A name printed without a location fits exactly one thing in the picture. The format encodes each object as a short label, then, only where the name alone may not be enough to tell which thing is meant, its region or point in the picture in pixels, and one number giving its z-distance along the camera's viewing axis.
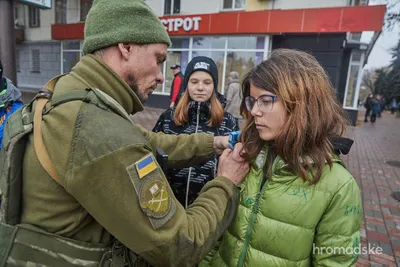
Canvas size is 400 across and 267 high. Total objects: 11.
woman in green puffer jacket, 1.26
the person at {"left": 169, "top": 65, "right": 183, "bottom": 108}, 7.60
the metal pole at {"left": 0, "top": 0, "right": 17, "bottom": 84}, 4.30
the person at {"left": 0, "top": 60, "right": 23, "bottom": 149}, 2.63
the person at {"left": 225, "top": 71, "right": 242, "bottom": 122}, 7.44
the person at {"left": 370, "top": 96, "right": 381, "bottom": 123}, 18.25
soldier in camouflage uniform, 0.92
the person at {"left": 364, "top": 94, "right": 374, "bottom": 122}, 18.50
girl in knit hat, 2.30
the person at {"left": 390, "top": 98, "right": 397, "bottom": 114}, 31.63
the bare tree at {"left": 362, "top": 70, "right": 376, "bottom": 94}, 45.26
